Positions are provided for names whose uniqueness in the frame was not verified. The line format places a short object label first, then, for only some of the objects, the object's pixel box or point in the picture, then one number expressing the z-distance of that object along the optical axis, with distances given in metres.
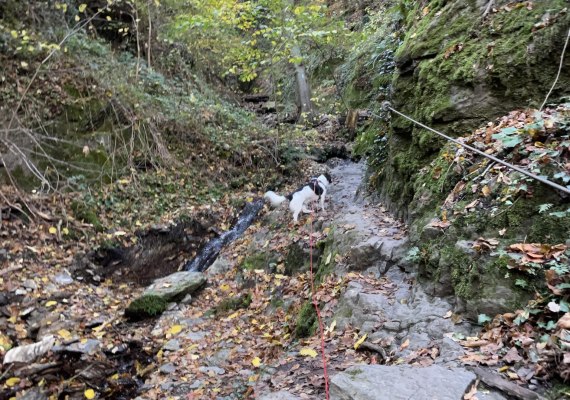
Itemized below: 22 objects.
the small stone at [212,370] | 4.83
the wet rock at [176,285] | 6.73
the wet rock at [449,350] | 2.89
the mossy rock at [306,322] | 4.64
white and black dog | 7.43
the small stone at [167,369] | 5.05
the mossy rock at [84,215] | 8.38
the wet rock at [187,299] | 6.83
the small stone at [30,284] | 6.60
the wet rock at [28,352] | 5.06
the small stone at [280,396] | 3.16
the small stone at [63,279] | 6.97
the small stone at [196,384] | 4.62
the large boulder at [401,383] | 2.54
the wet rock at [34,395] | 4.61
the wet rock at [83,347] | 5.26
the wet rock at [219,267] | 7.81
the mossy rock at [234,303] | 6.48
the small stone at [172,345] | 5.60
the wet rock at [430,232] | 4.00
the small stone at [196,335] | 5.77
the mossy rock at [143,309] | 6.47
